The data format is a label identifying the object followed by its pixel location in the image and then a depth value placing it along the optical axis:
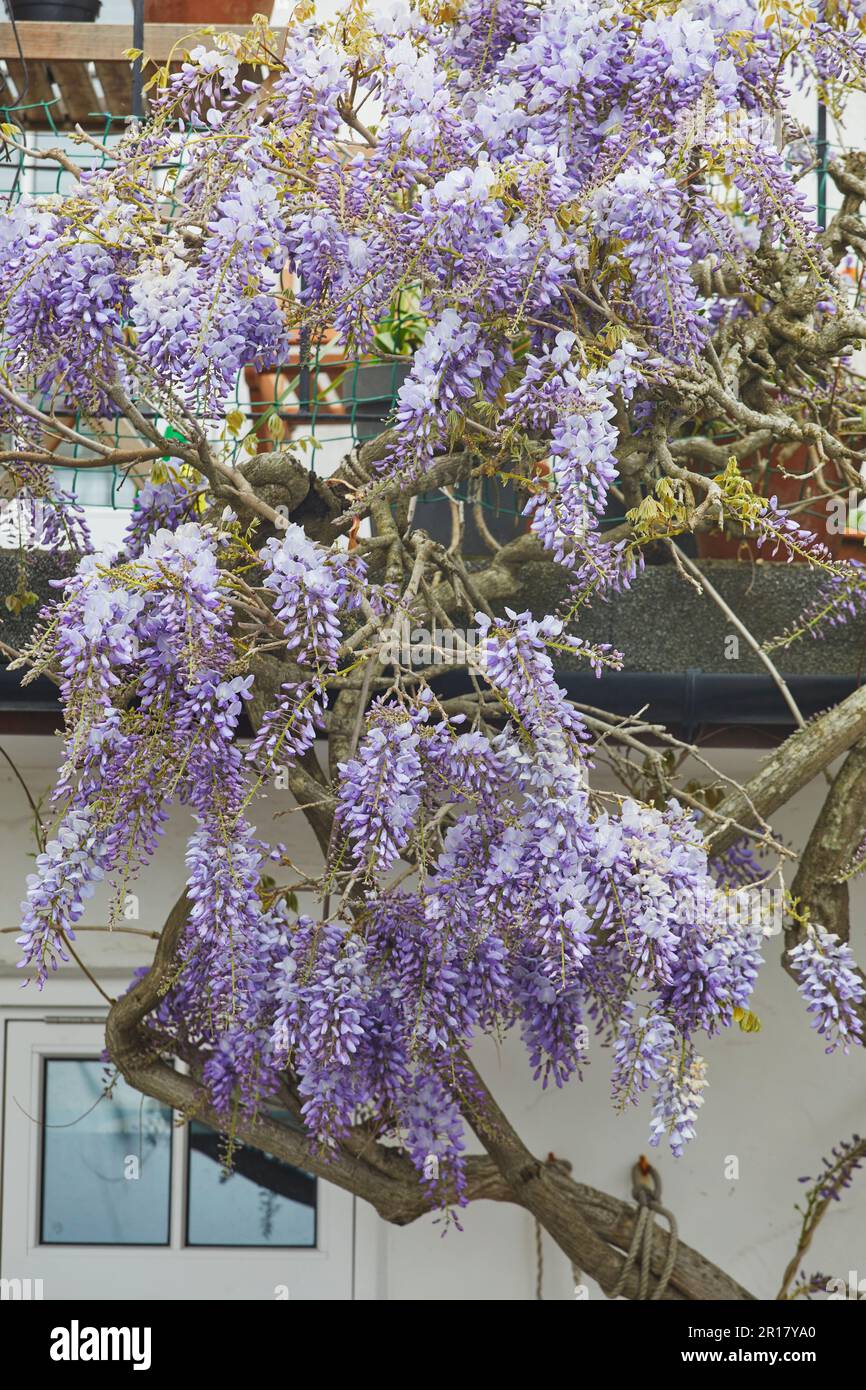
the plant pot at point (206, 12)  3.39
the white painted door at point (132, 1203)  3.26
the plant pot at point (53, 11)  3.51
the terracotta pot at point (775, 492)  3.12
